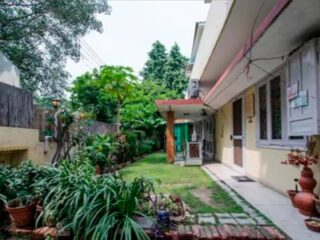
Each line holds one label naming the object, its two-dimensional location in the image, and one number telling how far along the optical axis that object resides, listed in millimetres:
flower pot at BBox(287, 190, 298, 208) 4445
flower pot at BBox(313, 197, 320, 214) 3655
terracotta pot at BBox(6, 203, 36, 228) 3600
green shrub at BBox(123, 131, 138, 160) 13125
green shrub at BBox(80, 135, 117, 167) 8369
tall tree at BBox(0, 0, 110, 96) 12578
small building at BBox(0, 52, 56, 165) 5777
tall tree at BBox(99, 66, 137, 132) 12938
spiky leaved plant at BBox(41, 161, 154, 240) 3199
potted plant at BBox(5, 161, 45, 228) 3639
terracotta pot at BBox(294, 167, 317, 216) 3905
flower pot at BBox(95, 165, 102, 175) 7841
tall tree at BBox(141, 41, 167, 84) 31556
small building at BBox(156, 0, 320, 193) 3381
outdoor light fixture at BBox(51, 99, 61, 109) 7230
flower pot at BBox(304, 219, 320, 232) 3384
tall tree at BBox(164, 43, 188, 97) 29984
